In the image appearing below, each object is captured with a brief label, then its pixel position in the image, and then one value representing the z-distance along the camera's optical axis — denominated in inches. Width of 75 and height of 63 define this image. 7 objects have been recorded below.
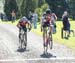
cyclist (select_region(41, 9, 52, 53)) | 759.1
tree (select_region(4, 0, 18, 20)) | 2521.4
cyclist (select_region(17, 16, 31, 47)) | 827.4
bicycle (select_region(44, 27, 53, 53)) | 772.6
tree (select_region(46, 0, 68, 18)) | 2448.3
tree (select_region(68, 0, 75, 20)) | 2551.7
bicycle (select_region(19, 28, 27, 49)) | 856.3
